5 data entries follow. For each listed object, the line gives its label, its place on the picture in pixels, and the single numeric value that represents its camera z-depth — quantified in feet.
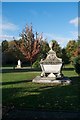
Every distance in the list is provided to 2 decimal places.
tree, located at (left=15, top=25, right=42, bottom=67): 76.23
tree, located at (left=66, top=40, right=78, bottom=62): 91.23
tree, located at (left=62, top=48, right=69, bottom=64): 87.27
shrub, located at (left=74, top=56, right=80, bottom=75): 37.11
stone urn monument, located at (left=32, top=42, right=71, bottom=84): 29.87
